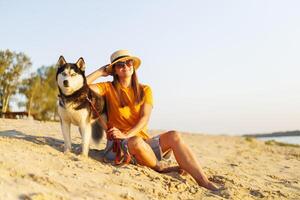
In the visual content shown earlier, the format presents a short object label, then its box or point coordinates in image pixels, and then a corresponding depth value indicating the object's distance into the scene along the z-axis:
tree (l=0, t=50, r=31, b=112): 23.89
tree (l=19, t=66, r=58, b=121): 25.27
